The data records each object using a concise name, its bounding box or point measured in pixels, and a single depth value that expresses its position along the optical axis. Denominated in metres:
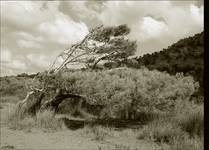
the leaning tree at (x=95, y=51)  16.05
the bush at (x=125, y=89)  15.12
